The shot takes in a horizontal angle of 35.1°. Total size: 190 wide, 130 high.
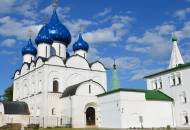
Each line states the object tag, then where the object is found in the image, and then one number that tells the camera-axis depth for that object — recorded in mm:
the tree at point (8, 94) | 51562
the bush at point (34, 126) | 30828
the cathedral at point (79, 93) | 28125
